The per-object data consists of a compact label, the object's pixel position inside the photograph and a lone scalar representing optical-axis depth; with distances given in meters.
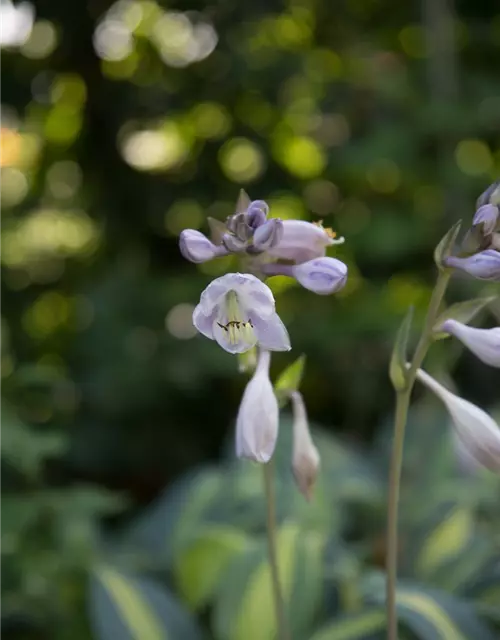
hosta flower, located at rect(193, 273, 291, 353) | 0.80
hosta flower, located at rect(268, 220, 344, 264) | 0.82
